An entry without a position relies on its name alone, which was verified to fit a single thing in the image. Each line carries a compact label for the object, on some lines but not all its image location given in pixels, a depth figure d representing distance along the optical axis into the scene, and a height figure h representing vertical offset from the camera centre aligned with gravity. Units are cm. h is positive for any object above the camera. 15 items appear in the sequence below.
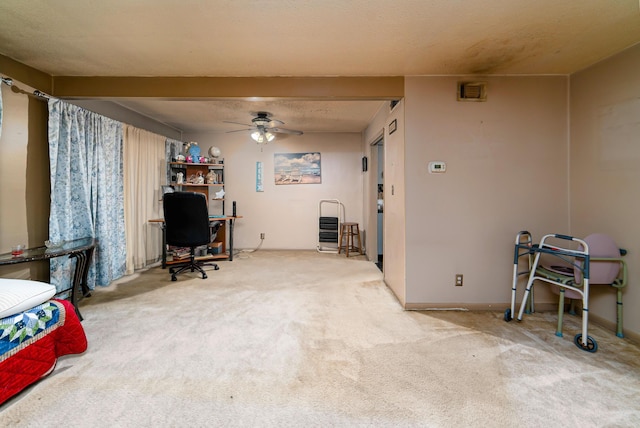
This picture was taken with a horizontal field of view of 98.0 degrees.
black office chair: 356 -12
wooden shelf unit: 476 +56
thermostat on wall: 268 +42
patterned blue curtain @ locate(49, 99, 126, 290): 274 +26
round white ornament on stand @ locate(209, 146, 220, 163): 503 +106
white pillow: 154 -50
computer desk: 428 -52
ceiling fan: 418 +136
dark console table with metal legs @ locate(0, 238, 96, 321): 215 -36
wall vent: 262 +112
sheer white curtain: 391 +28
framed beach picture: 562 +86
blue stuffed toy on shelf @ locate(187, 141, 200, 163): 485 +104
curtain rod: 231 +108
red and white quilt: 147 -78
